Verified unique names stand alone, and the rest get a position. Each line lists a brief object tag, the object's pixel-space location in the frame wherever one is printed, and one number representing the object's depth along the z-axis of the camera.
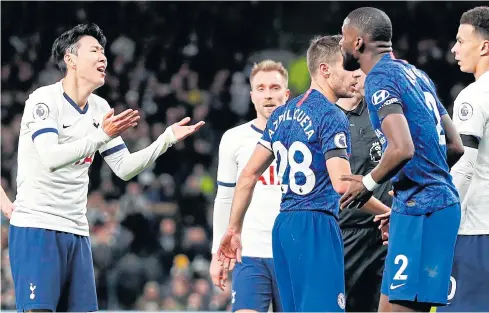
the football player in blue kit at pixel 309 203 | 11.00
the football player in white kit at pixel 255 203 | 14.38
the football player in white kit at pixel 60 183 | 12.00
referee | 14.00
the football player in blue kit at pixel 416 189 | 9.87
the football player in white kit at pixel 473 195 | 11.62
